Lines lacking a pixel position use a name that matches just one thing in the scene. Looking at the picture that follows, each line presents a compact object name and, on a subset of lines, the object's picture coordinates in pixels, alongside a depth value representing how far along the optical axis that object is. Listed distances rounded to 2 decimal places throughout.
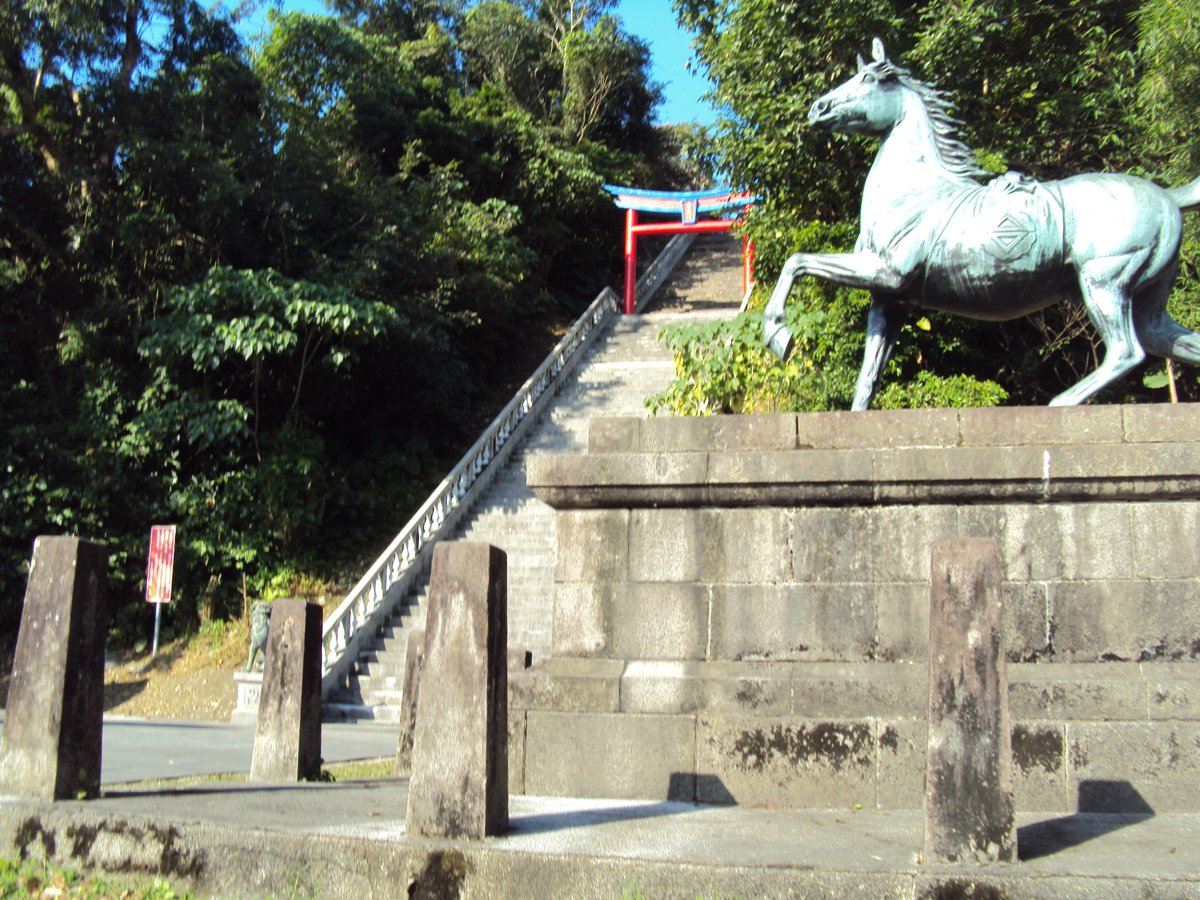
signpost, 16.27
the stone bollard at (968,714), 3.83
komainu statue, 15.37
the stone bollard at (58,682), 5.11
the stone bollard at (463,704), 4.24
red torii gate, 28.95
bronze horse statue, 6.95
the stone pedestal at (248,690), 14.77
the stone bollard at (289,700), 6.55
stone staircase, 15.19
